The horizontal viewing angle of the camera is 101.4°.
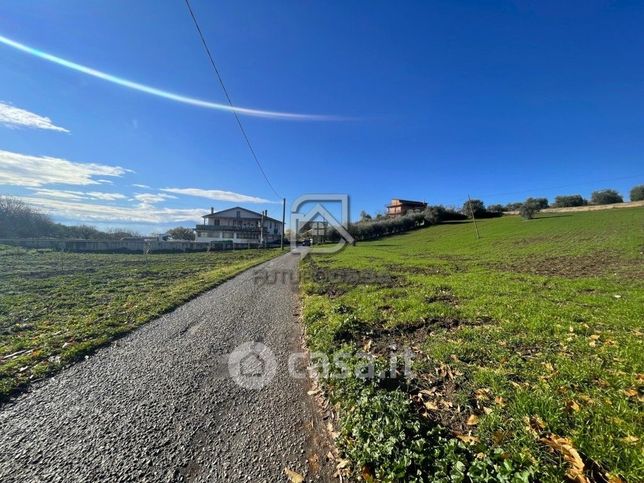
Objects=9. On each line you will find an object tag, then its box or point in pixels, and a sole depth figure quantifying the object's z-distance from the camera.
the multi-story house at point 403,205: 102.33
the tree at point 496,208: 73.55
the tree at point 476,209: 72.25
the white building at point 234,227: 60.22
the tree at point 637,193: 58.24
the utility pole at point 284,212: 43.49
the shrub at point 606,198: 60.25
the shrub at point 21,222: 42.94
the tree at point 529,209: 55.06
